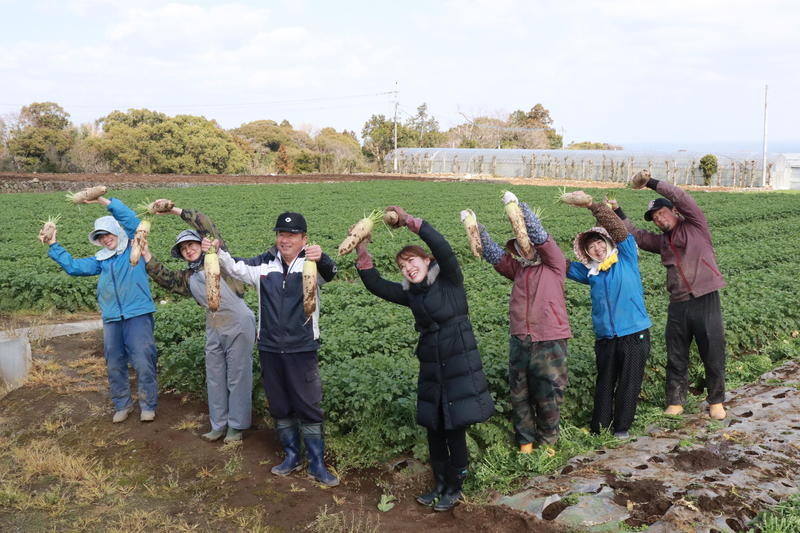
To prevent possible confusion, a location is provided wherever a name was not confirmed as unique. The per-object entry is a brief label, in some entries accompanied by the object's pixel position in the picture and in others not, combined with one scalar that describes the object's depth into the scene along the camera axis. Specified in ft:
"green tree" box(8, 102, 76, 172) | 155.12
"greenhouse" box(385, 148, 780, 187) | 151.43
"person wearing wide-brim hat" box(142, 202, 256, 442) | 20.21
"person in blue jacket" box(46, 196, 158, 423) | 21.45
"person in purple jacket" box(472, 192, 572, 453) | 17.57
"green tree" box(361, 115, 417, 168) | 223.10
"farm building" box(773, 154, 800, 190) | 148.25
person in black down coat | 15.80
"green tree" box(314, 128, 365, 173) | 189.57
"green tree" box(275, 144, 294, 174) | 186.70
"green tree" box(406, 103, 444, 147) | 255.09
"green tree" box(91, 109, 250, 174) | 164.04
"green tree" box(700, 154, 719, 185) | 146.82
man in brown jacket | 20.03
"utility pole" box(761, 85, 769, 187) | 139.44
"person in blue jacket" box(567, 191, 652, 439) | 18.85
